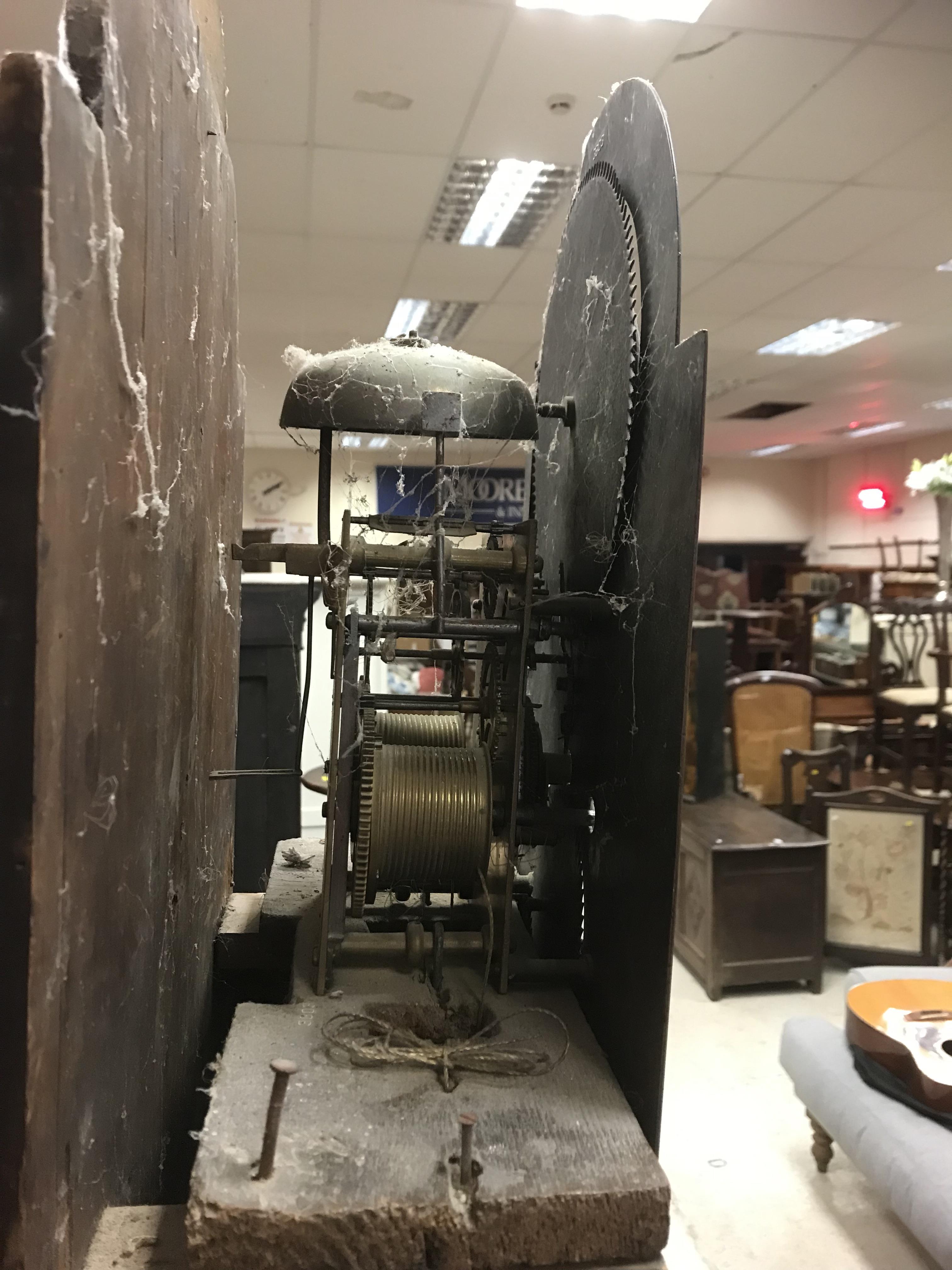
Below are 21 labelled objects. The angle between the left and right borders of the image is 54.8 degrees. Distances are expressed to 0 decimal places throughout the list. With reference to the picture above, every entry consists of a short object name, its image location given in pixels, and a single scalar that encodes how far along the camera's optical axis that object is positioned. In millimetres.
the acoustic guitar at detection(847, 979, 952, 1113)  2172
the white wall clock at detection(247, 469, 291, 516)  8711
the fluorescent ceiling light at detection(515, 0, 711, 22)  2543
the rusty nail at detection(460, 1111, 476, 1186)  789
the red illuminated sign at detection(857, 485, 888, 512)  10883
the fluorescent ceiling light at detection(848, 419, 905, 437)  9555
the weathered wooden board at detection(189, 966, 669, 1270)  763
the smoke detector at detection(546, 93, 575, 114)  3004
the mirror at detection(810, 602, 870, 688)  6473
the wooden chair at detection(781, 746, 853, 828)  4016
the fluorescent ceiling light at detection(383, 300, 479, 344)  5422
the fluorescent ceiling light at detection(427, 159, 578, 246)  3578
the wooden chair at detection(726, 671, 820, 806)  4516
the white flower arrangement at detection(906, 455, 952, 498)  5703
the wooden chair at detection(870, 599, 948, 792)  4570
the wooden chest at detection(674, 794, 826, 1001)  3477
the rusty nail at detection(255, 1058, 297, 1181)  762
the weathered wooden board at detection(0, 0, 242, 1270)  604
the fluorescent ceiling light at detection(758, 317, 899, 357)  5777
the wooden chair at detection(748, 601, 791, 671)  7246
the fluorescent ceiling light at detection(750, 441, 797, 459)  10922
